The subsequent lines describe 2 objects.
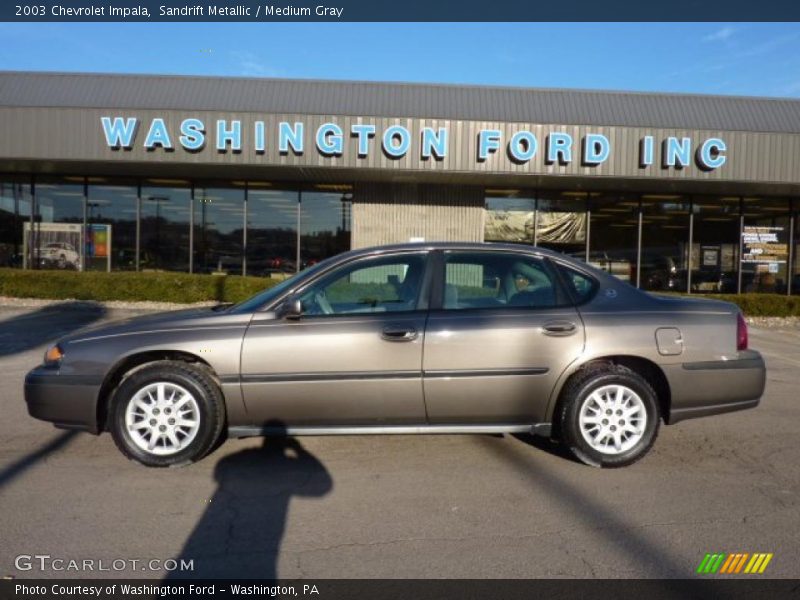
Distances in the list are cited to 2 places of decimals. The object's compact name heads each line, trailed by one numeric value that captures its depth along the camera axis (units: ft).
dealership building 54.75
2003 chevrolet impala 15.06
